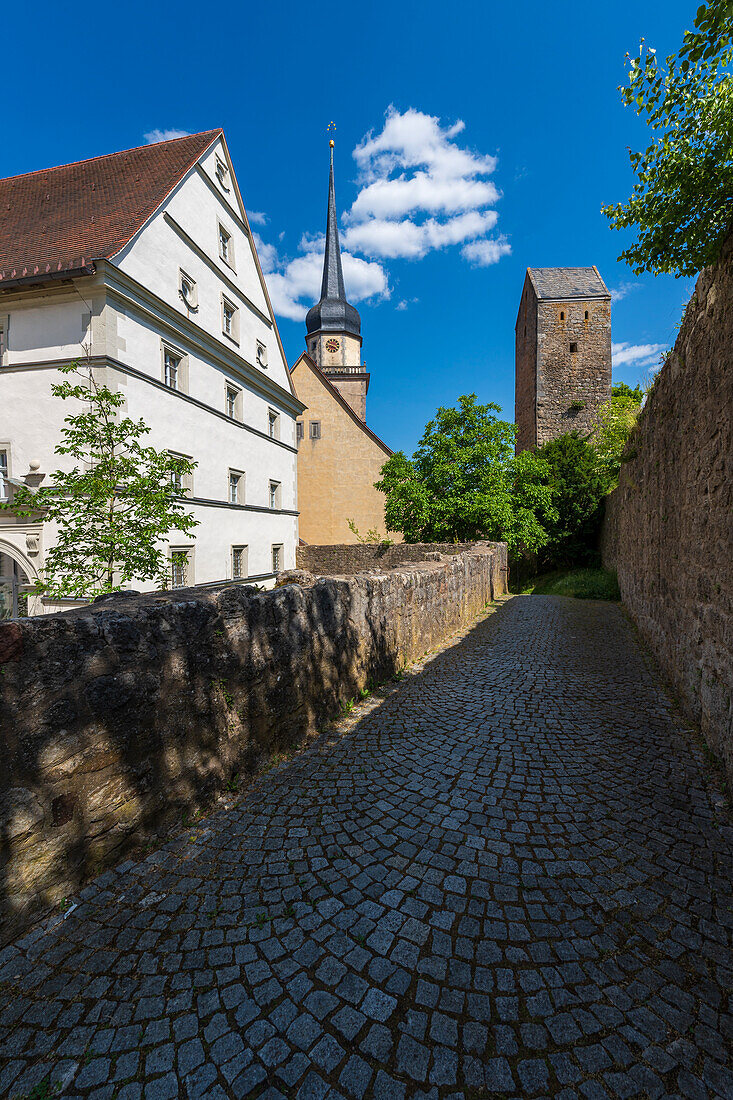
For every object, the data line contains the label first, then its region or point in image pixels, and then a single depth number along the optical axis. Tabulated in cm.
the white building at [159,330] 1144
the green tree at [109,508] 760
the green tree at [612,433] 1834
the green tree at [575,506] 2109
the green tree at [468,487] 1888
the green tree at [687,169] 296
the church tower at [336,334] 4198
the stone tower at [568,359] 3006
